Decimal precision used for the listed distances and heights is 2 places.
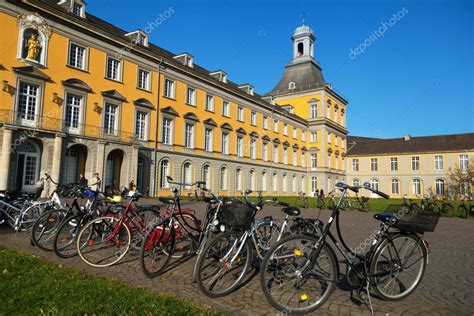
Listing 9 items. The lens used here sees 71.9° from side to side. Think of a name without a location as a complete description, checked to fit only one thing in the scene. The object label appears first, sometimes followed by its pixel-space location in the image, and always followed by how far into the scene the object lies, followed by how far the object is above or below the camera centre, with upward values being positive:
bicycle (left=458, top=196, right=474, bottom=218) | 18.30 -1.09
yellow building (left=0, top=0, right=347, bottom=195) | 19.31 +6.04
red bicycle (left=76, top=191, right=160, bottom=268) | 5.44 -0.76
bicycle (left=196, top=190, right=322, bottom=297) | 4.15 -0.83
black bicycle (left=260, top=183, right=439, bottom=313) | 3.70 -0.86
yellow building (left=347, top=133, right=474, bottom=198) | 51.23 +4.89
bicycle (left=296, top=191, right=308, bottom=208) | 22.43 -0.80
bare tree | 47.97 +2.01
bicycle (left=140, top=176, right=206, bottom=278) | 4.86 -0.76
